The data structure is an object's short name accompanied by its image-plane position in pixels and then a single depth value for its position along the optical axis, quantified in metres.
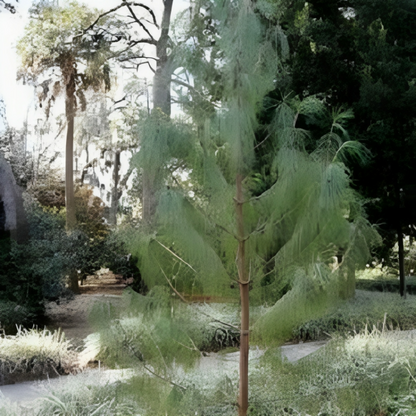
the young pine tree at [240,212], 1.92
